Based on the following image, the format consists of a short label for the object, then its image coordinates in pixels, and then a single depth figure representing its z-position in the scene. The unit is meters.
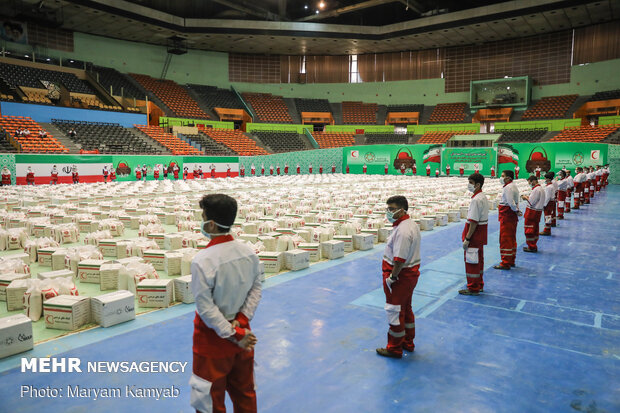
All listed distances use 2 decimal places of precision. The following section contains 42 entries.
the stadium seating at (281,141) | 36.94
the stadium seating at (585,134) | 27.94
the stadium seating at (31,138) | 21.73
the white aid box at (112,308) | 4.10
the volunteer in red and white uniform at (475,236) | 5.07
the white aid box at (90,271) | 5.50
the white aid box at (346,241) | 7.59
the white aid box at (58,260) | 5.84
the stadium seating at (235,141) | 34.15
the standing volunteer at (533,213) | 7.52
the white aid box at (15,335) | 3.43
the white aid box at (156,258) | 6.12
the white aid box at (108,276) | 5.22
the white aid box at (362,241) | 7.69
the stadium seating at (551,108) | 34.34
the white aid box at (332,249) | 6.98
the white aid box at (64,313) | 4.02
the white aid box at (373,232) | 8.34
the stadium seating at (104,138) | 24.63
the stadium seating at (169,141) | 29.03
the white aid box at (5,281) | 4.80
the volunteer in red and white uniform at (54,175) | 19.72
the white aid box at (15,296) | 4.50
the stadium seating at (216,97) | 40.26
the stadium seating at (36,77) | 27.91
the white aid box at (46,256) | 6.16
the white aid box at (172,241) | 6.98
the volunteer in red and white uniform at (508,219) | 6.25
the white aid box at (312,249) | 6.84
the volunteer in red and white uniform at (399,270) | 3.45
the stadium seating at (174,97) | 36.56
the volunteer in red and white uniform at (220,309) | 2.09
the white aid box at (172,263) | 5.81
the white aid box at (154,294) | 4.67
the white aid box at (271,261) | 6.13
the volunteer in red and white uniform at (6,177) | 18.33
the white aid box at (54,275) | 4.75
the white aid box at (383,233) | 8.37
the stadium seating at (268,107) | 41.62
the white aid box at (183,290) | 4.81
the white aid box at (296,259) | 6.23
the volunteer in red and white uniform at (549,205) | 9.20
